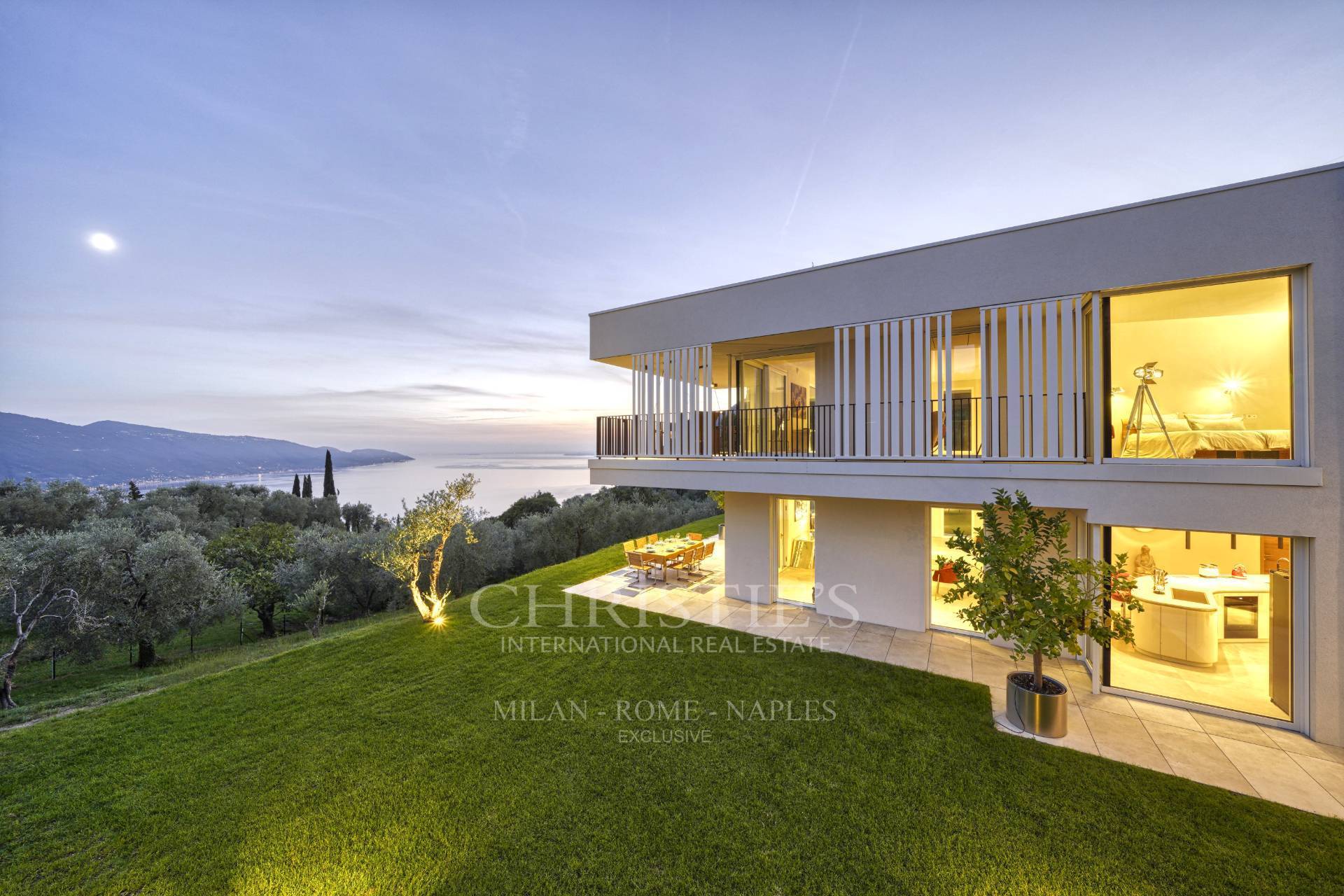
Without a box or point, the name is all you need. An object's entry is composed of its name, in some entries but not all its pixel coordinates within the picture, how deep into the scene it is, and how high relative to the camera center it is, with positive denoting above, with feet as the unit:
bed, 17.02 +0.62
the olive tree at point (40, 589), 32.32 -11.61
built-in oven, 17.63 -6.47
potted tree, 15.21 -5.16
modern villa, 15.94 +1.64
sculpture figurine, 19.33 -4.71
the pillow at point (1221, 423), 17.75 +1.34
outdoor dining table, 34.24 -8.03
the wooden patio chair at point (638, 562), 34.81 -8.71
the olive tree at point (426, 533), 27.96 -5.31
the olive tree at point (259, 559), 54.44 -15.06
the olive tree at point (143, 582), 40.06 -12.69
